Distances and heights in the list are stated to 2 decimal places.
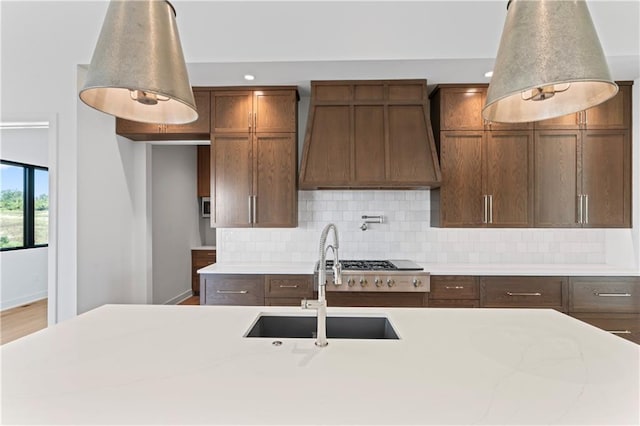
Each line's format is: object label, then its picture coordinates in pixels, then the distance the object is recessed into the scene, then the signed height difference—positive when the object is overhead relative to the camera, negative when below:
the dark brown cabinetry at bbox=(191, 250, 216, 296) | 5.46 -0.73
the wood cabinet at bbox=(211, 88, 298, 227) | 3.21 +0.52
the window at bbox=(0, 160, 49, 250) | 5.13 +0.14
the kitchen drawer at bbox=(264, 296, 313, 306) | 2.99 -0.76
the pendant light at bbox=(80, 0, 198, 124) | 0.95 +0.46
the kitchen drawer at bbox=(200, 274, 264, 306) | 3.00 -0.65
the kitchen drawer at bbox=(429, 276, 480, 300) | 2.91 -0.63
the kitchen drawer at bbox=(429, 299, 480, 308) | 2.91 -0.76
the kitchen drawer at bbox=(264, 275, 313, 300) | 2.99 -0.62
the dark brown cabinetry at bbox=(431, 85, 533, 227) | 3.13 +0.43
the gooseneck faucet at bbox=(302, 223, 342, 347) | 1.23 -0.32
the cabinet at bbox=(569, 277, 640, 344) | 2.84 -0.74
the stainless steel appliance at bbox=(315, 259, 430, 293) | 2.87 -0.56
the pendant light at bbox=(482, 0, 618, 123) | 0.88 +0.43
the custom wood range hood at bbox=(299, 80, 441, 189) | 3.09 +0.70
